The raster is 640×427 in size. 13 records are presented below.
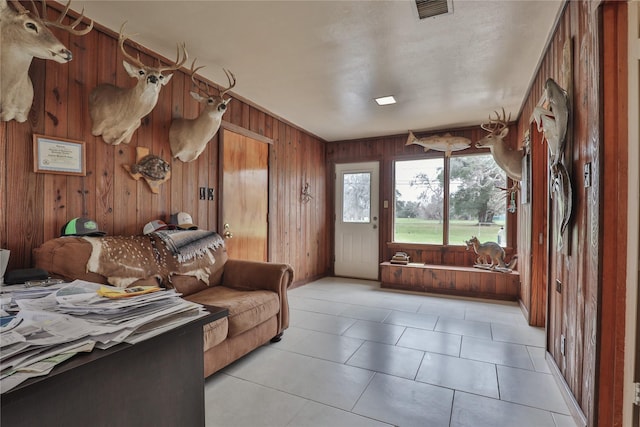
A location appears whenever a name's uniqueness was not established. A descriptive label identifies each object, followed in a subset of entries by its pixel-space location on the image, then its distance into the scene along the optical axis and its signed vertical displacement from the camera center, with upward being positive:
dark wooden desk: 0.61 -0.40
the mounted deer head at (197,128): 2.85 +0.78
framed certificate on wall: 2.07 +0.39
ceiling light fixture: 3.75 +1.37
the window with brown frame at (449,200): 4.90 +0.22
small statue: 4.48 -0.60
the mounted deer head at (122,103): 2.26 +0.81
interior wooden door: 3.66 +0.22
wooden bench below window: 4.30 -0.97
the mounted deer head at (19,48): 1.68 +0.90
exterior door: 5.72 -0.12
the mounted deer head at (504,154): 3.88 +0.74
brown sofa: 2.02 -0.53
